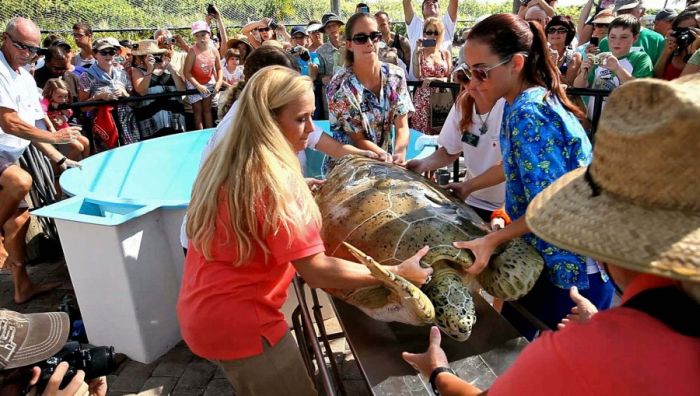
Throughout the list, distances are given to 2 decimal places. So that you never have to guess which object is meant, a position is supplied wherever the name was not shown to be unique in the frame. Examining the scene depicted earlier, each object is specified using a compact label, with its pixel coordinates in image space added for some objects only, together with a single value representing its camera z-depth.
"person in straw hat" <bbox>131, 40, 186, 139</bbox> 5.62
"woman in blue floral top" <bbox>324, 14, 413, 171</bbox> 2.63
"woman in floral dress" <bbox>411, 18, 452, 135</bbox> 4.95
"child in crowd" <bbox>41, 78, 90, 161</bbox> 4.37
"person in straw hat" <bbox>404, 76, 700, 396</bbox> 0.63
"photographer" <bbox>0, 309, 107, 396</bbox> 1.26
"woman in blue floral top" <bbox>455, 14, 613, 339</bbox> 1.44
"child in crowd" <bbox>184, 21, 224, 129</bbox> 6.06
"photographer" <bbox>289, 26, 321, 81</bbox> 6.10
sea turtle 1.52
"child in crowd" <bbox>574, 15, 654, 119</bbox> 3.79
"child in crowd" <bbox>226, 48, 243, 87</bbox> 6.58
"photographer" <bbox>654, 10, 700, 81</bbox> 3.68
